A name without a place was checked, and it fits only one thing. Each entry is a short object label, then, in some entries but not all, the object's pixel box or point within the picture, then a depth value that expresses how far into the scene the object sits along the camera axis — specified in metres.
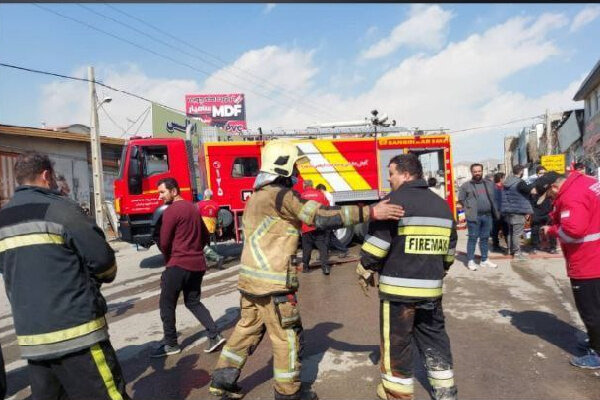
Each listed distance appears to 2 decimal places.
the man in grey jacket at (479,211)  7.88
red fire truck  9.92
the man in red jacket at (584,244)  3.50
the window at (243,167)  10.67
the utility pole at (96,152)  15.65
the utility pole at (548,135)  26.44
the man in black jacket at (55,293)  2.34
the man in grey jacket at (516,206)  8.20
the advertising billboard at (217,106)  51.84
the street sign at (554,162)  10.75
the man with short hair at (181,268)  4.34
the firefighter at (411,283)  2.90
